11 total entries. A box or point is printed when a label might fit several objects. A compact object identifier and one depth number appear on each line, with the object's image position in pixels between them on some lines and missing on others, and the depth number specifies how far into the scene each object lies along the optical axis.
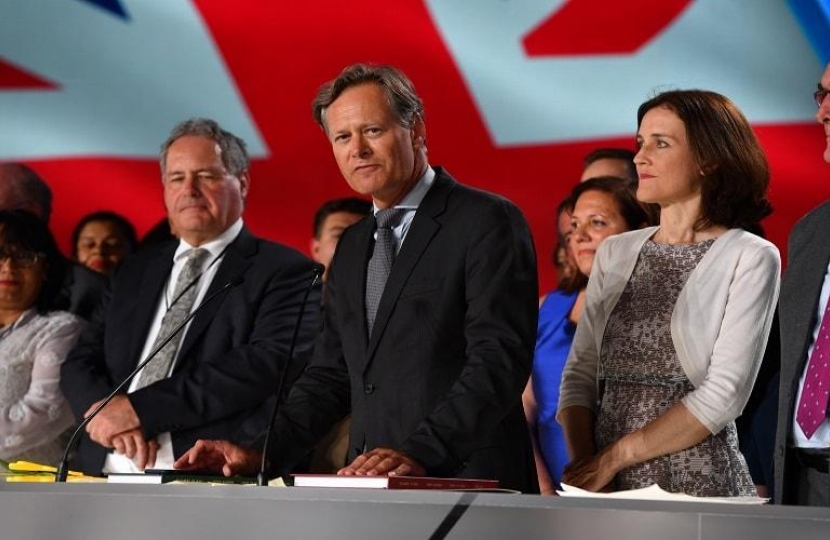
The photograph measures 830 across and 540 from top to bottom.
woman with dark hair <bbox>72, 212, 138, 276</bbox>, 8.86
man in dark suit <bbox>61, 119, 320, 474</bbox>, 6.52
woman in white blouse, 7.37
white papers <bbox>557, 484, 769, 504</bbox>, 3.17
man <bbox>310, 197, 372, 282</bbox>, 8.23
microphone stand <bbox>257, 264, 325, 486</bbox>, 3.93
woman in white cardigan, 4.99
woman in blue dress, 6.68
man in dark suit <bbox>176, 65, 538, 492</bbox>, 4.73
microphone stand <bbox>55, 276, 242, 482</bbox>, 4.21
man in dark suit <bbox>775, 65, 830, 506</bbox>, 4.69
